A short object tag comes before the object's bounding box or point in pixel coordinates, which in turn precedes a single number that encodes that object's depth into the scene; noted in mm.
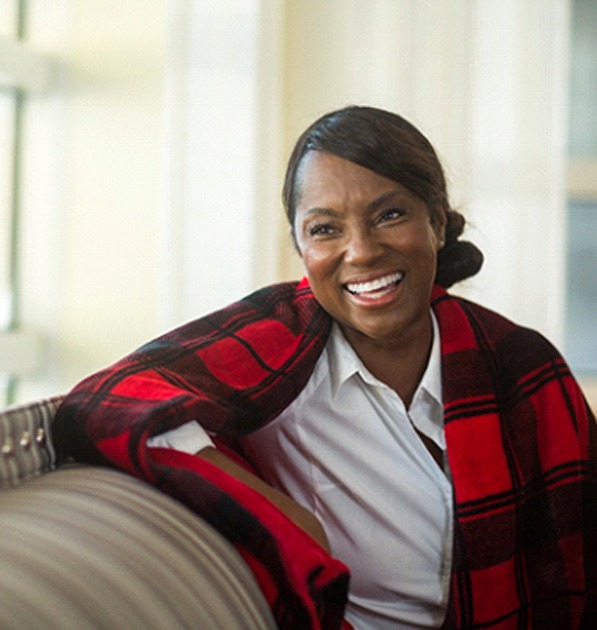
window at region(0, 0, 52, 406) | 2232
